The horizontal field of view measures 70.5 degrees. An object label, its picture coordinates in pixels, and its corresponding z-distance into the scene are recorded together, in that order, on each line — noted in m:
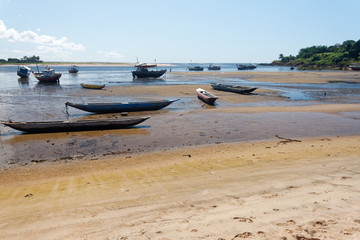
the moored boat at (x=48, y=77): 43.97
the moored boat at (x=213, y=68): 105.59
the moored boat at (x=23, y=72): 53.12
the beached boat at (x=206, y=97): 22.61
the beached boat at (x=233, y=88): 29.90
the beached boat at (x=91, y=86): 34.64
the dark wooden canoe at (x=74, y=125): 13.05
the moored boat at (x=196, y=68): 96.12
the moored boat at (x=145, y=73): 55.69
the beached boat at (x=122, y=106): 18.55
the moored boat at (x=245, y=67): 108.96
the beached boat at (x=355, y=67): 74.39
